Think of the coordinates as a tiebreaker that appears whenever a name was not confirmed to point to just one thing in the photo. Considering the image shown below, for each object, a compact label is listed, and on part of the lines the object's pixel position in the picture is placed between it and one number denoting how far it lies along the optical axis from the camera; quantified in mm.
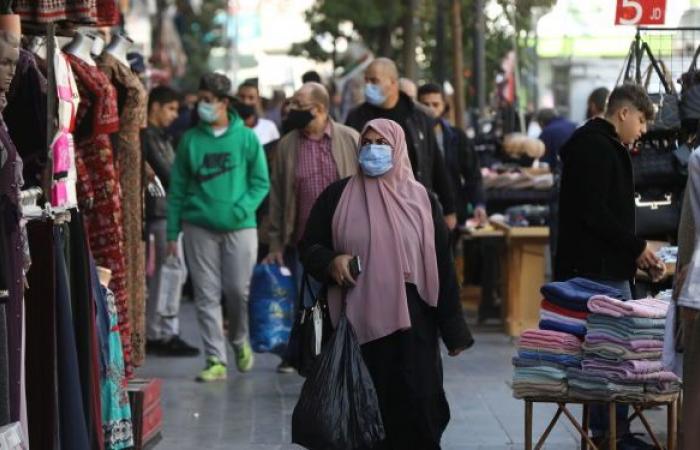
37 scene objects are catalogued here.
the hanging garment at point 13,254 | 10845
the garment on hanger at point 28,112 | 12143
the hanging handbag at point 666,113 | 17523
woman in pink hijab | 13499
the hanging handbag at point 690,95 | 17342
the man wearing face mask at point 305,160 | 19120
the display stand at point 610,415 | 13447
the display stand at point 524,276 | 25026
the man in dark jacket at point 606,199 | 14797
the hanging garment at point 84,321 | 13000
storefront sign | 18276
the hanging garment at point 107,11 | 15875
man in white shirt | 26692
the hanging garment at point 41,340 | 12182
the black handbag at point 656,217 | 17458
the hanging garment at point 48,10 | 13655
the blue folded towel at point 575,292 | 13616
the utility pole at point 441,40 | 38603
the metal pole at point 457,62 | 36474
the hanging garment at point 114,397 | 13915
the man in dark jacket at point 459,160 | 24455
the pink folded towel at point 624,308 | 13087
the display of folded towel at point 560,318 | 13616
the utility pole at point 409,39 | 40161
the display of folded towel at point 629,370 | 13155
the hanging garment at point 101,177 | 14278
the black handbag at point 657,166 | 17549
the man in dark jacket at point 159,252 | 23040
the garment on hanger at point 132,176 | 15771
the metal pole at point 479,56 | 32679
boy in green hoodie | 20015
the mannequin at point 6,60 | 10800
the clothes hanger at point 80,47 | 14486
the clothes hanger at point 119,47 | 15928
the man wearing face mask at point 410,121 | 19366
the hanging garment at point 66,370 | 12429
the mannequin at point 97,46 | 14886
